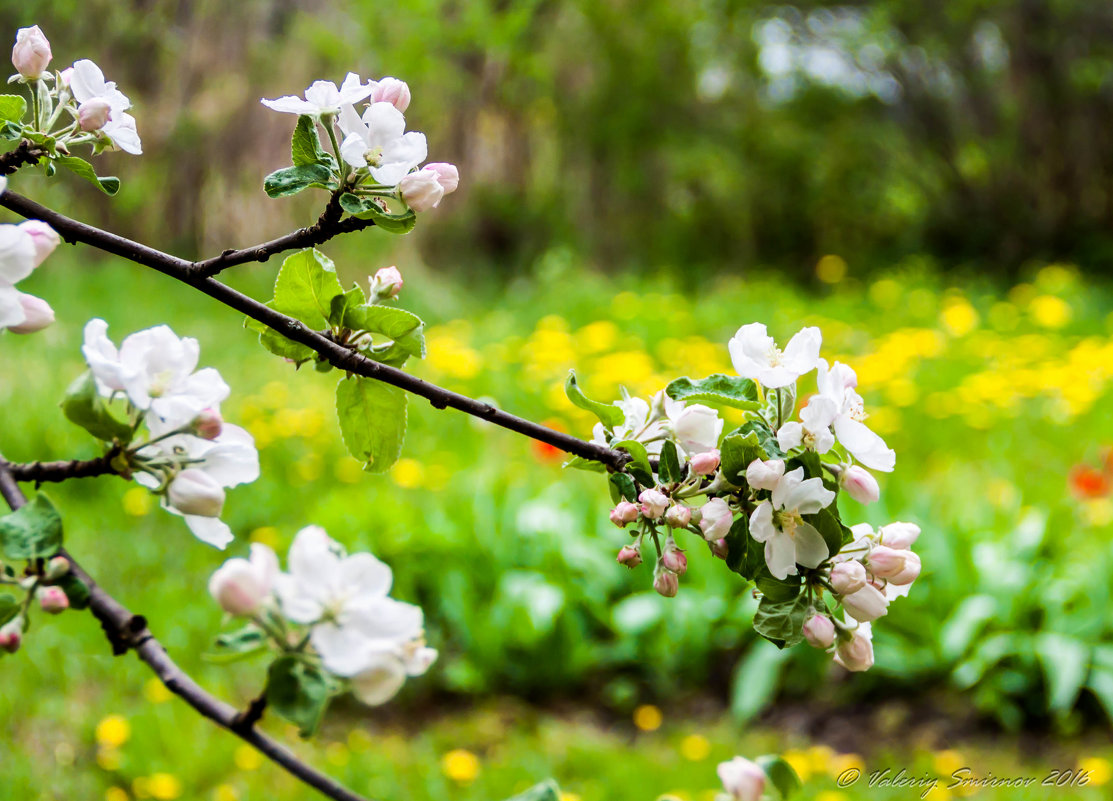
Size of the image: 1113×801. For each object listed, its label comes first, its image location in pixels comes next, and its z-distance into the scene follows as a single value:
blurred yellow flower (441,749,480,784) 2.64
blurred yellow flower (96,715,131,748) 2.71
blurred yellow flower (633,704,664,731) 2.95
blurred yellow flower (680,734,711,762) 2.71
